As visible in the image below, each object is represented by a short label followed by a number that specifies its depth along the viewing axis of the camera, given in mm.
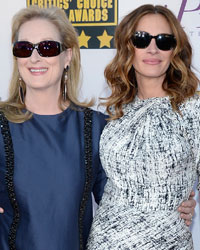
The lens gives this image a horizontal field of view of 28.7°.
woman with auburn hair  1721
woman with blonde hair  1642
